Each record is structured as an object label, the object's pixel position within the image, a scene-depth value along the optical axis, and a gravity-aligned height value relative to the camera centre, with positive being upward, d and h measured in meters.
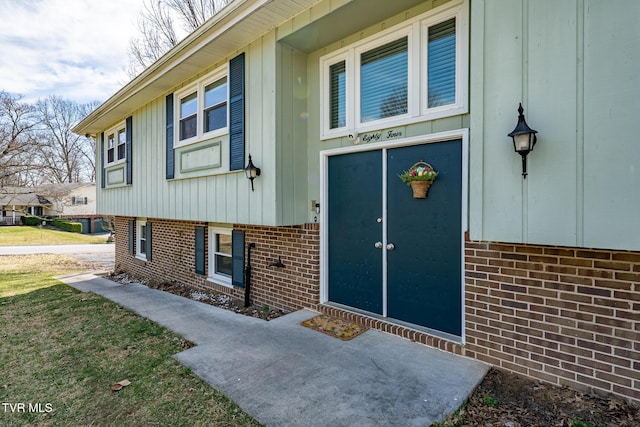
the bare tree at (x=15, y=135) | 21.92 +5.16
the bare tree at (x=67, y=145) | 32.66 +6.81
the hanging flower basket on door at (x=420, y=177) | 3.62 +0.35
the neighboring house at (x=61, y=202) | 32.84 +0.74
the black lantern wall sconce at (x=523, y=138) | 2.50 +0.55
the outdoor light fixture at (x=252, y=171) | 4.72 +0.55
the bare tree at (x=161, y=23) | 12.17 +7.23
